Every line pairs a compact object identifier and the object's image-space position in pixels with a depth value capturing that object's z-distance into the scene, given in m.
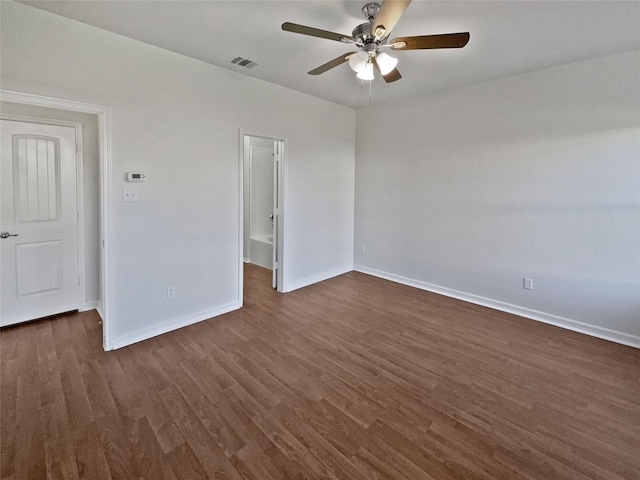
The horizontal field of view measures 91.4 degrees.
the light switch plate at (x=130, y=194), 2.84
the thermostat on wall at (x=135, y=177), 2.84
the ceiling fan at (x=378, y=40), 1.83
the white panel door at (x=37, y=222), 3.09
